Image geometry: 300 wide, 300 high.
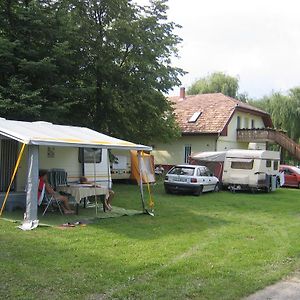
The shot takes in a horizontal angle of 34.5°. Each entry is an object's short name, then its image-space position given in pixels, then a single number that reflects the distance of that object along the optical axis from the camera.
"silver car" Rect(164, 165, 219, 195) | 21.72
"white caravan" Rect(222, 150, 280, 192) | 24.31
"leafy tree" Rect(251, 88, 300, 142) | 45.72
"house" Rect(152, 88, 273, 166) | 37.03
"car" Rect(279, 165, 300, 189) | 30.11
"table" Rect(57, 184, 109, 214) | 13.88
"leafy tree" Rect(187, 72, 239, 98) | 51.88
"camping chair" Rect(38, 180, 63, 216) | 13.40
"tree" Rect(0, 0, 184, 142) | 19.36
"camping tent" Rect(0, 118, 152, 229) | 11.99
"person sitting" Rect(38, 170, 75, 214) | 13.56
